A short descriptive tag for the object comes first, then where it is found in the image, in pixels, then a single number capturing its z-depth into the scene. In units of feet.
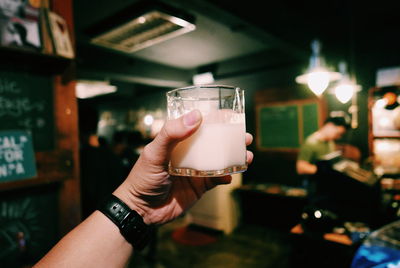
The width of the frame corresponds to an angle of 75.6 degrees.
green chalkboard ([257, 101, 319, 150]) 17.22
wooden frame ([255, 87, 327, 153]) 16.94
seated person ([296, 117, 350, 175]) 12.46
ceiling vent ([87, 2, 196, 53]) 8.98
